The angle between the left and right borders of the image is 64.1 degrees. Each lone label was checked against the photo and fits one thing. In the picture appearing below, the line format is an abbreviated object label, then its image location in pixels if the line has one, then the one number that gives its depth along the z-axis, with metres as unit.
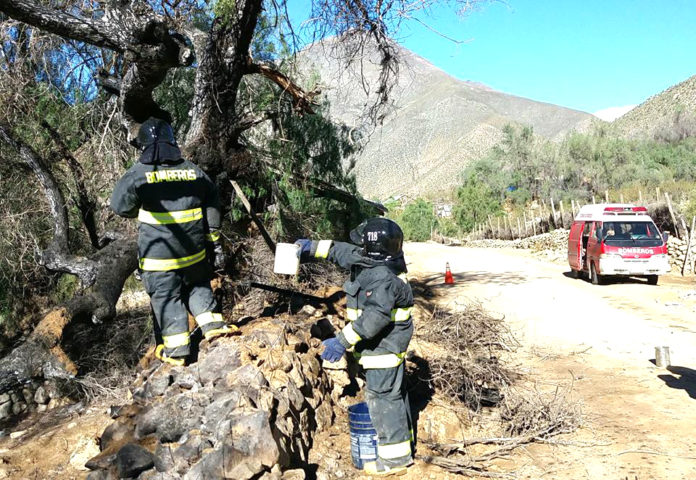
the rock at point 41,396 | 6.28
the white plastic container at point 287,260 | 4.79
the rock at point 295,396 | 4.14
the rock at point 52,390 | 6.21
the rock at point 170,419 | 3.60
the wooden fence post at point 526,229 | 32.03
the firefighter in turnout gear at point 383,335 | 4.21
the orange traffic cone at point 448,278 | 13.91
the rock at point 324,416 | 4.62
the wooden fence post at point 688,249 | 17.02
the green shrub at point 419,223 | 44.03
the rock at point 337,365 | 5.07
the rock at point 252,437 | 3.39
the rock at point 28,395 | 6.28
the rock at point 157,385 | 3.99
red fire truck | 14.02
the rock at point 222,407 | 3.62
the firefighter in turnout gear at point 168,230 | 4.51
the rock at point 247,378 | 3.97
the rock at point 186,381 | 4.07
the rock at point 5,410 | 6.07
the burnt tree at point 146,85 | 5.33
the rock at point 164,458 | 3.32
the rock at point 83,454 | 3.90
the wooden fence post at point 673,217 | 18.73
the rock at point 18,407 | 6.13
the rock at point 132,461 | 3.29
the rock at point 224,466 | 3.21
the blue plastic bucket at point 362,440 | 4.33
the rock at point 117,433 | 3.69
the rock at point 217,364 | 4.18
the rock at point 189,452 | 3.32
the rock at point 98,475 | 3.33
